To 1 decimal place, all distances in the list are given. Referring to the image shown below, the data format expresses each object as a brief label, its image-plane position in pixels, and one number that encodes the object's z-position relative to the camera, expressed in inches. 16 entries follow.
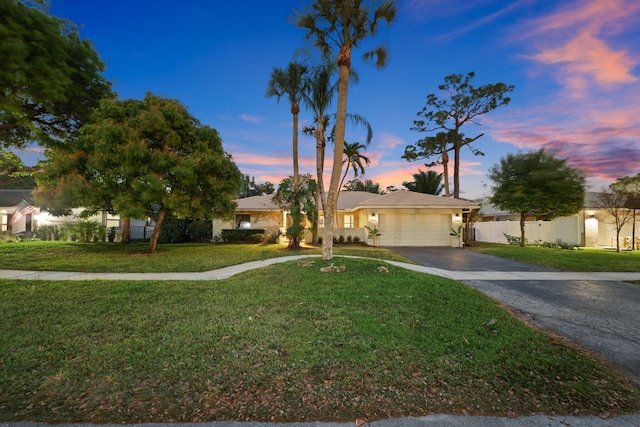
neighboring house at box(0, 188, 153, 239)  755.4
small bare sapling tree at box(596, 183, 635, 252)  633.0
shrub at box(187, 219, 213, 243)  766.5
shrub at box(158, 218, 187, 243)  734.5
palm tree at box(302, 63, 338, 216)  490.9
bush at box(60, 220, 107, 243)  670.5
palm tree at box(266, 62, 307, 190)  504.8
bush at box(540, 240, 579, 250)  652.1
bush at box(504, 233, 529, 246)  758.5
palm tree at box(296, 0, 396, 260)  348.2
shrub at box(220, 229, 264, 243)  743.1
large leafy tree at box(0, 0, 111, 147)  201.6
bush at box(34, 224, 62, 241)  699.4
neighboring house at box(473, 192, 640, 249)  725.3
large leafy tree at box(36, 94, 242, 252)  404.5
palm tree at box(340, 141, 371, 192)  742.5
